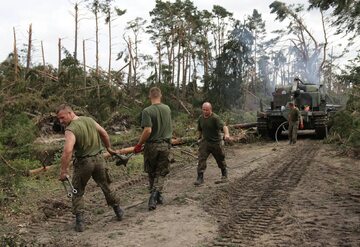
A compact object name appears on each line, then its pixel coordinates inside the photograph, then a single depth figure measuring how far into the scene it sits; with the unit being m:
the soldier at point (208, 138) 8.39
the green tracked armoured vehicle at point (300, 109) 17.72
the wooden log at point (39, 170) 9.98
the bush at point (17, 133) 10.78
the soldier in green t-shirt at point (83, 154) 5.60
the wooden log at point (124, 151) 11.44
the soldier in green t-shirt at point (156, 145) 6.58
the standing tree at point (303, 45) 43.03
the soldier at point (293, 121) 16.06
